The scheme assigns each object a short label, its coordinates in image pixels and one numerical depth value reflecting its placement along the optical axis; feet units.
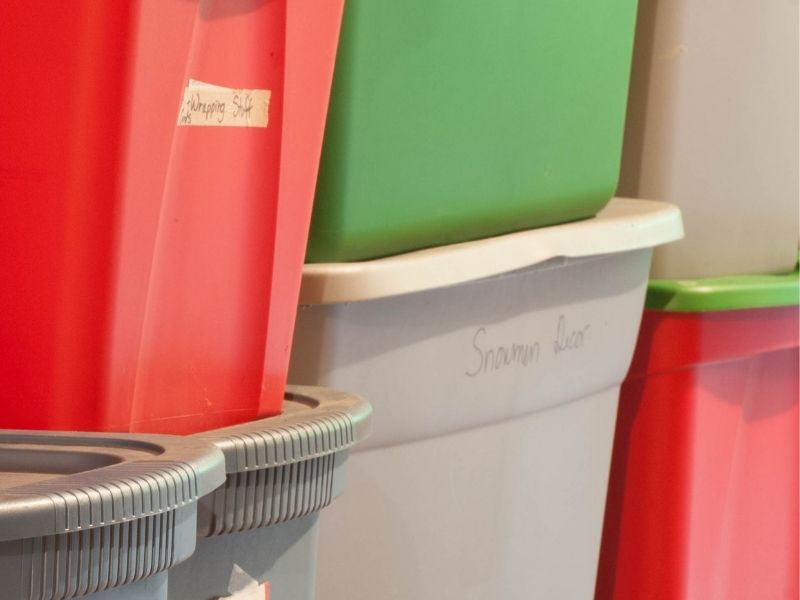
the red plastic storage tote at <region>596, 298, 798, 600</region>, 8.18
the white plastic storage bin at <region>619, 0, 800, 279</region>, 8.05
